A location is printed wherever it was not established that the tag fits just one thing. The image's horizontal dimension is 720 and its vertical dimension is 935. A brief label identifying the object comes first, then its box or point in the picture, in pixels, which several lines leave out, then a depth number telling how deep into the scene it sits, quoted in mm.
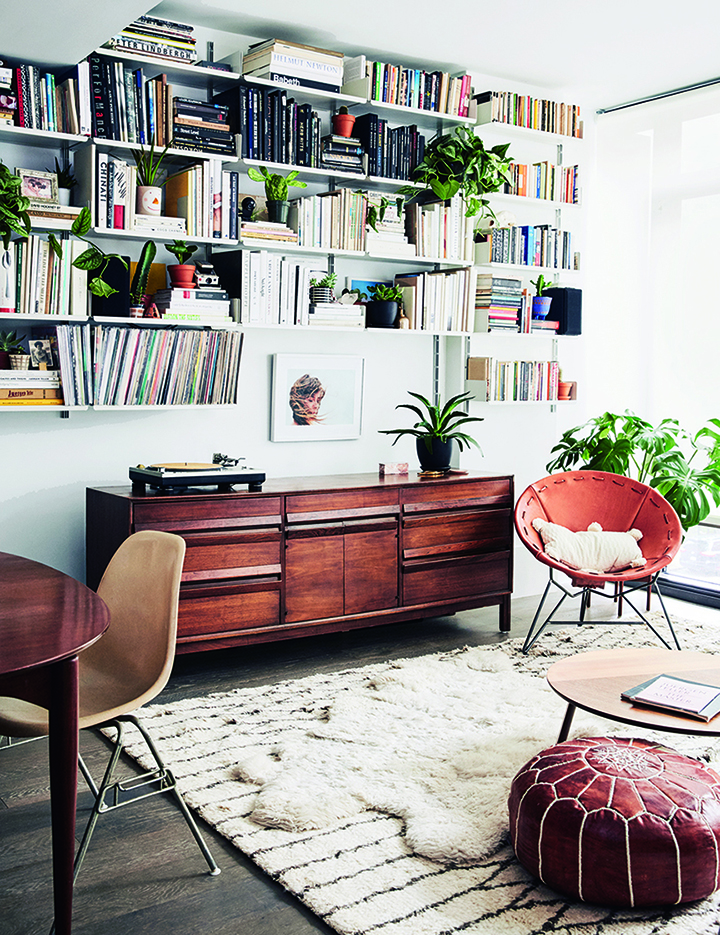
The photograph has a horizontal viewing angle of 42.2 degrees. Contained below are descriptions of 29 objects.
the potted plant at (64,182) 4039
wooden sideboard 4047
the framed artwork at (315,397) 4836
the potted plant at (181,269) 4230
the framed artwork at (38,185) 3855
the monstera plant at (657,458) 5215
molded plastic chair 2389
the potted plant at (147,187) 4125
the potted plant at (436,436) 4938
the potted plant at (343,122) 4711
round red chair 4648
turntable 4016
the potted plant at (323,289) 4699
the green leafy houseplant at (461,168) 4938
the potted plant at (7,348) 3896
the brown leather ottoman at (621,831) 2266
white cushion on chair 4613
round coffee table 2582
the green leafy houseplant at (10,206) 3646
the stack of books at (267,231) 4410
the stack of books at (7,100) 3771
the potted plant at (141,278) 4117
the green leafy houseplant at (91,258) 3863
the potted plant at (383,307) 4902
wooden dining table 1873
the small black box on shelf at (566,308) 5570
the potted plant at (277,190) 4453
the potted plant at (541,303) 5484
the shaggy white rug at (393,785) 2369
